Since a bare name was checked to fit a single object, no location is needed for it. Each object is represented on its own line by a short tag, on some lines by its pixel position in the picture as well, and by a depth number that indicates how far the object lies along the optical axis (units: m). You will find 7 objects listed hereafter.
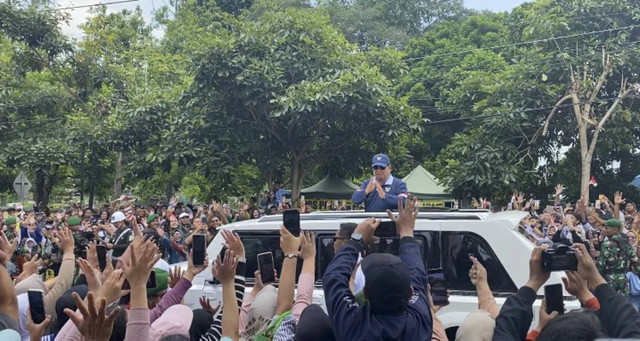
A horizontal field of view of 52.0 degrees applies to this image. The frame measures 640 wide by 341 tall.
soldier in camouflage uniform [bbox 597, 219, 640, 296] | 8.40
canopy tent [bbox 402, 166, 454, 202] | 19.75
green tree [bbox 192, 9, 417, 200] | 15.90
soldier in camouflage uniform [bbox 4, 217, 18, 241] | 12.16
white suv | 5.60
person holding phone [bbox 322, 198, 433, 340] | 2.73
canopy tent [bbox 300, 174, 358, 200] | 19.89
